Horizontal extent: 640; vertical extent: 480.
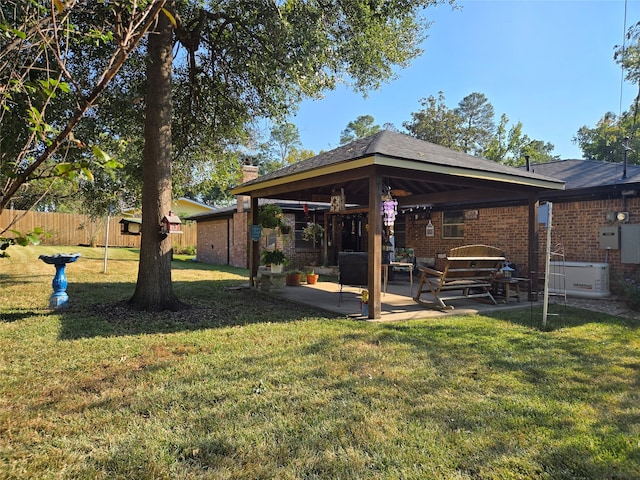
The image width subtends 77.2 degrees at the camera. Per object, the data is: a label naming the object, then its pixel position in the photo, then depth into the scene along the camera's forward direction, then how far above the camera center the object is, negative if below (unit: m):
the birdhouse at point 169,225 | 6.70 +0.23
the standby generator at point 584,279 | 8.88 -0.74
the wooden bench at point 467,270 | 7.04 -0.48
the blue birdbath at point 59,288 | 6.75 -0.90
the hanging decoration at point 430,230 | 13.52 +0.46
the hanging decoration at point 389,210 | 9.42 +0.78
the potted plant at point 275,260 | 9.48 -0.47
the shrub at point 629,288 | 7.52 -0.82
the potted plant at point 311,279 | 11.59 -1.09
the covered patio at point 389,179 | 6.18 +1.21
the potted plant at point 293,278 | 11.19 -1.05
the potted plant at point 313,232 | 15.47 +0.35
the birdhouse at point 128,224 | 10.45 +0.36
